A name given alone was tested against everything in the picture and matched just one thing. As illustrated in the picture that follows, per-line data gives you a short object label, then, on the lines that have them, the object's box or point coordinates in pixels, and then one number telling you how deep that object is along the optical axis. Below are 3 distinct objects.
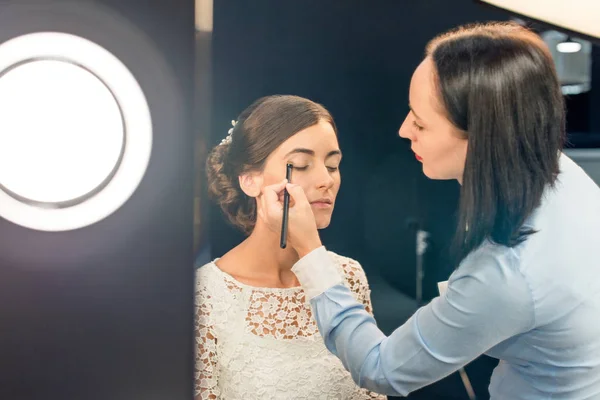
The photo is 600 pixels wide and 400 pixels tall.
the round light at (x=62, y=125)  0.83
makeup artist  0.87
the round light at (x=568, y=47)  1.21
